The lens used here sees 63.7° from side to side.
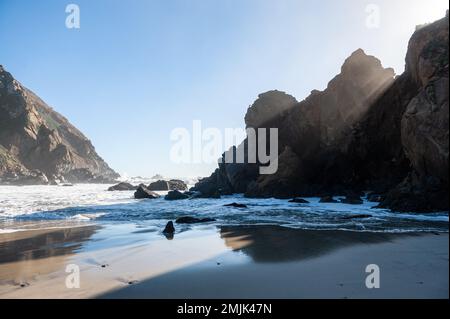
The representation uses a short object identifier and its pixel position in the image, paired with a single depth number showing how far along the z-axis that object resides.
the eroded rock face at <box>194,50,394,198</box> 36.94
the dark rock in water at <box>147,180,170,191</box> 63.00
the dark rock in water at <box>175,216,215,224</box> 18.19
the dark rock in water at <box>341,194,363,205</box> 26.50
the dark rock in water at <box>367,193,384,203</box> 26.77
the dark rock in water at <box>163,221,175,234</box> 15.03
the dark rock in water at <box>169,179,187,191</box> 67.56
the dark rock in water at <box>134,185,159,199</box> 39.98
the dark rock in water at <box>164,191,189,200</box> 37.83
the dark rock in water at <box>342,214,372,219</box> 18.62
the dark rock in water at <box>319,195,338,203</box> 28.45
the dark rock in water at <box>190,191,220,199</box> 37.88
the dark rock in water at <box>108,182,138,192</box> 62.28
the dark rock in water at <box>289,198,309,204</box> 28.77
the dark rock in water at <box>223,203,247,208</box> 26.46
